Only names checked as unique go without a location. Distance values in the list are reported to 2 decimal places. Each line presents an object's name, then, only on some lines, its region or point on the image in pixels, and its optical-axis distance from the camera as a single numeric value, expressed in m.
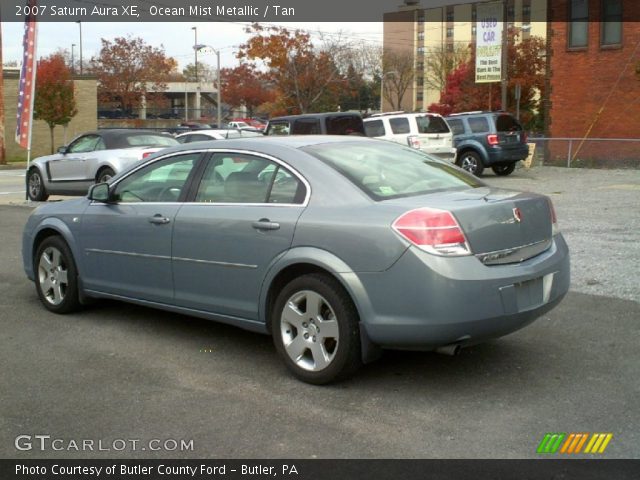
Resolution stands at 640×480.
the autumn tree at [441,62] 66.69
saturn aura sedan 4.50
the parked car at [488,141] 20.94
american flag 17.73
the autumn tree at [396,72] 71.00
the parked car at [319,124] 16.97
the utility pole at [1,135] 31.33
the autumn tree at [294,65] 42.09
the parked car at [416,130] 19.92
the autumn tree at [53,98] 36.94
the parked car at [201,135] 18.19
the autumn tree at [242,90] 62.16
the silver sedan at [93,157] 14.91
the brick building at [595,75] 25.31
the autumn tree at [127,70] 59.22
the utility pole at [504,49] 26.98
